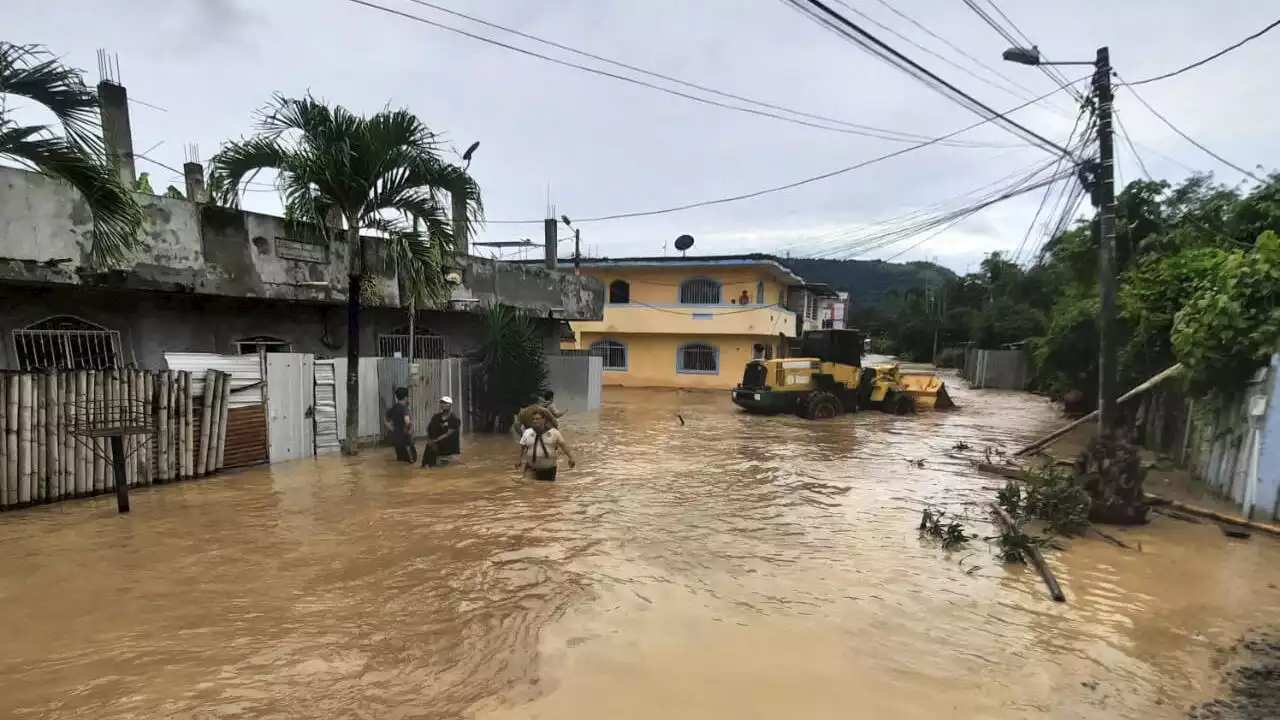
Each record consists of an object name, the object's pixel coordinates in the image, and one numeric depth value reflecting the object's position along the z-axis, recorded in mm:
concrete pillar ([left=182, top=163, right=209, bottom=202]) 13266
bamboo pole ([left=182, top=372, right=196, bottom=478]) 8914
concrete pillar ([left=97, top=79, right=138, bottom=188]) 10484
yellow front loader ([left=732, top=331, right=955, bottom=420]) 19547
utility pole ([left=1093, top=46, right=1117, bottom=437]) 9133
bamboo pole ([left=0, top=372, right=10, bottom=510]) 7242
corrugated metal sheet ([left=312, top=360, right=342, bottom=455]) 11070
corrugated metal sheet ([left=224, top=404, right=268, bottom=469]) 9719
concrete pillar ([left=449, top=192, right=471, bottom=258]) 11133
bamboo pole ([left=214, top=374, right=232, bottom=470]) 9391
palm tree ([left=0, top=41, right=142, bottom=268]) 5789
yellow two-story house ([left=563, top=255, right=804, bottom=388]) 28328
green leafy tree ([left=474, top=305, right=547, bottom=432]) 14344
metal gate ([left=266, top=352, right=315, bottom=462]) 10281
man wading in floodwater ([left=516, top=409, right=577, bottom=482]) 9789
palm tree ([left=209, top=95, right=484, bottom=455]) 10102
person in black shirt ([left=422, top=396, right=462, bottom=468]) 10922
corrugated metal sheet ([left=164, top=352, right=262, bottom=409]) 9180
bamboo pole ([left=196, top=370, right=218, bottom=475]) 9211
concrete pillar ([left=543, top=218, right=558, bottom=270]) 21125
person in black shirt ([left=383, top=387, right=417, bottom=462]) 10914
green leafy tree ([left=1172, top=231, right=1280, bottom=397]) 7887
